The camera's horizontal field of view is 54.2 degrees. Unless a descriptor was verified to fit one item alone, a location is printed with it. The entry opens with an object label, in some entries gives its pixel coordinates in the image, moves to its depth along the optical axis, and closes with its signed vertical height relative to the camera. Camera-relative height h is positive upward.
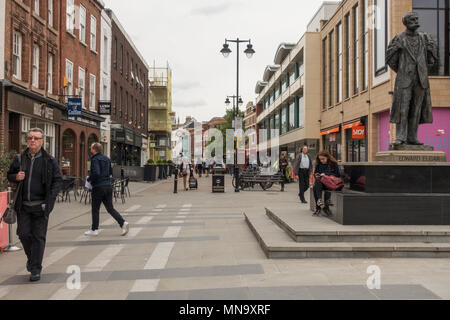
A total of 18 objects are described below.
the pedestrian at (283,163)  25.66 -0.13
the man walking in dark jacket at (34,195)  5.63 -0.46
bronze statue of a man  8.32 +1.55
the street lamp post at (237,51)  24.53 +6.21
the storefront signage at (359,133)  24.95 +1.61
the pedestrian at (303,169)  14.02 -0.26
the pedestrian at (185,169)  22.99 -0.45
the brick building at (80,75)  22.41 +4.77
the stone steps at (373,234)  7.00 -1.17
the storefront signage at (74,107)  21.14 +2.56
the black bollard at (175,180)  21.13 -0.92
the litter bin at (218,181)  21.12 -0.99
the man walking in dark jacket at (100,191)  8.97 -0.63
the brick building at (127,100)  32.97 +5.38
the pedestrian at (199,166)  46.66 -0.60
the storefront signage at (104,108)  27.08 +3.21
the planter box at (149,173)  32.16 -0.93
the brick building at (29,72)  15.91 +3.65
